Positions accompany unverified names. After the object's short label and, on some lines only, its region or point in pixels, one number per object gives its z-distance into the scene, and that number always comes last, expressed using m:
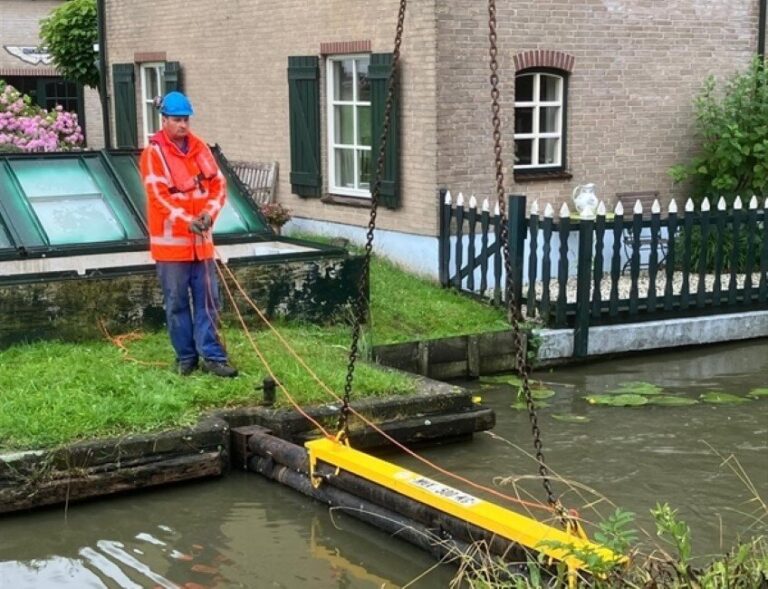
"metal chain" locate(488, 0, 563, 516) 5.09
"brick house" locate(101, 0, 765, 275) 11.69
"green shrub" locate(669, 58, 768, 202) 12.51
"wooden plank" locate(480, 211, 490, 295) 10.52
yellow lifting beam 4.48
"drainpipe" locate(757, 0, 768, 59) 13.55
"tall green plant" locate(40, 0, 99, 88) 19.84
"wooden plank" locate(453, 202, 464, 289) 10.91
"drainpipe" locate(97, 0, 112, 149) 18.27
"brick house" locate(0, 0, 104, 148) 25.06
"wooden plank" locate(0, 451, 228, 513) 6.25
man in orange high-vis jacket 7.54
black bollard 7.26
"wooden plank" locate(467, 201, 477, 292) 10.72
